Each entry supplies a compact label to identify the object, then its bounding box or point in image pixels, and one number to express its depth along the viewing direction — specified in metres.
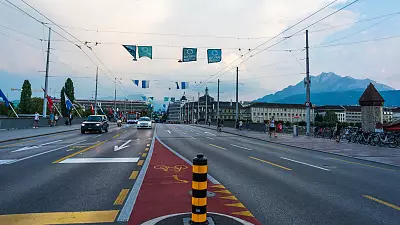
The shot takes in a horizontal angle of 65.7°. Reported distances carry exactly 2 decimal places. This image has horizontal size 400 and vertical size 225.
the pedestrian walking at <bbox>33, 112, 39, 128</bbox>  33.83
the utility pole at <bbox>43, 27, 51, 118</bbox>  35.69
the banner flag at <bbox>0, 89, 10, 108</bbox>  32.17
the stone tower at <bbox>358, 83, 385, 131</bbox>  31.67
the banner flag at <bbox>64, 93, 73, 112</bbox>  44.91
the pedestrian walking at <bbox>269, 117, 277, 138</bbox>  28.28
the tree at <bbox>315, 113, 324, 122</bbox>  119.49
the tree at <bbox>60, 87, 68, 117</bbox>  97.44
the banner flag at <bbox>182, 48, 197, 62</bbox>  24.23
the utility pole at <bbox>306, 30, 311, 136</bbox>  29.67
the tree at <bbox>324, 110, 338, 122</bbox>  117.65
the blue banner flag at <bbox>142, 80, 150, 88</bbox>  40.66
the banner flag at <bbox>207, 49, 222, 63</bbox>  24.56
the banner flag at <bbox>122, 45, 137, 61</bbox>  23.35
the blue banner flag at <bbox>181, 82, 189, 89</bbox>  41.81
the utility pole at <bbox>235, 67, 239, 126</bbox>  45.75
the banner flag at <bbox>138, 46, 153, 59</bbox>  23.63
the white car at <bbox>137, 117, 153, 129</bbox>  41.09
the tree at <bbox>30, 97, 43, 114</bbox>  108.29
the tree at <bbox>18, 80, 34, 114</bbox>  99.31
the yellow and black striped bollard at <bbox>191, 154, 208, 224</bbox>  4.38
